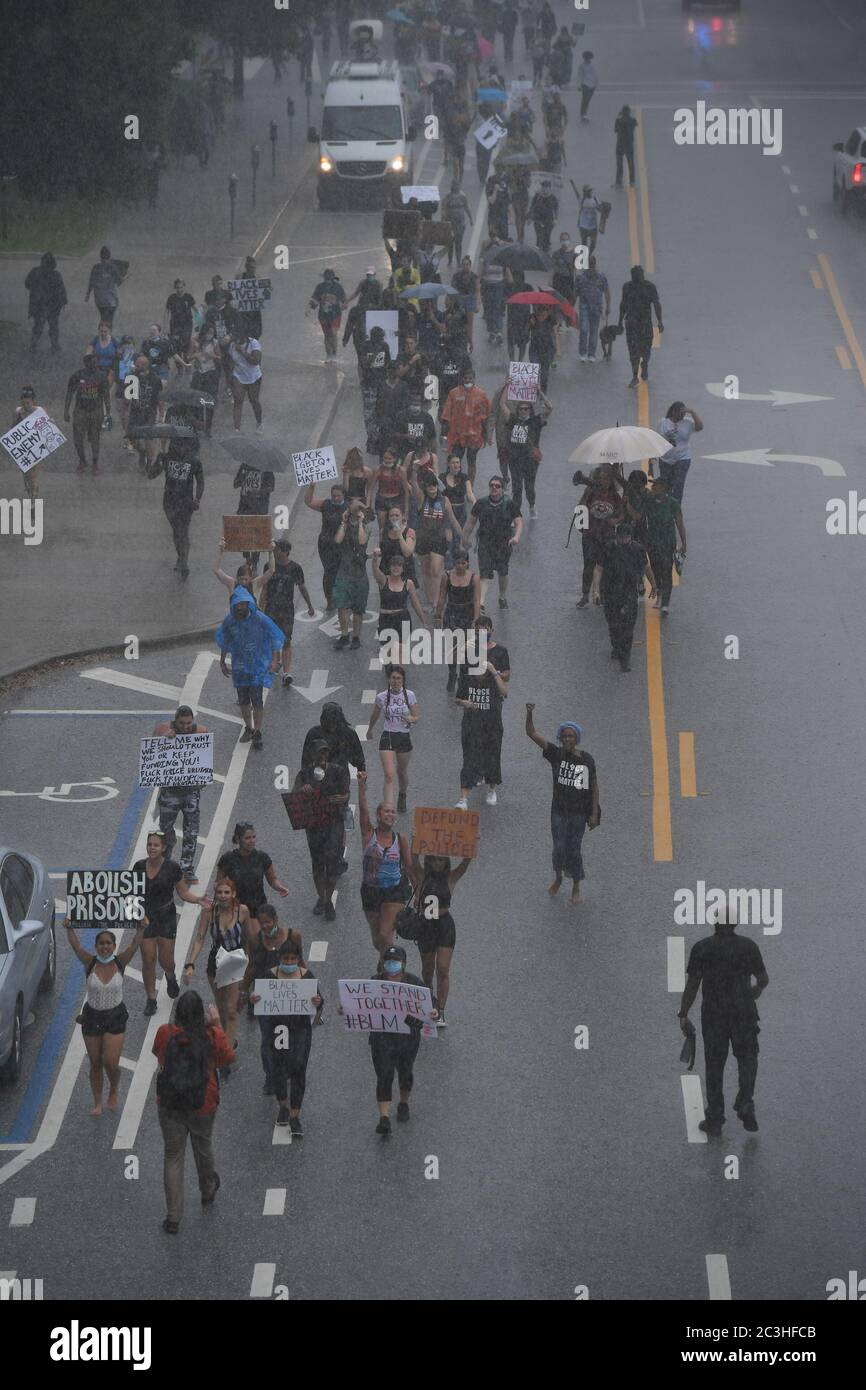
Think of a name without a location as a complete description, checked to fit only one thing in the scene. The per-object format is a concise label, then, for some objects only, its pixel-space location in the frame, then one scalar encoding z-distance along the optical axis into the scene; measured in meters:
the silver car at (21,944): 14.80
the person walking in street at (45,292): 33.34
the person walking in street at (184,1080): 13.31
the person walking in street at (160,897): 15.73
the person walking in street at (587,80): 52.00
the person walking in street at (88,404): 28.08
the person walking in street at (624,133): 44.50
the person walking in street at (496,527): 23.14
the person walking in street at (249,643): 20.06
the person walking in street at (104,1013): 14.52
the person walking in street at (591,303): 33.19
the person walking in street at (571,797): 17.27
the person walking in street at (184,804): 17.53
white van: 44.38
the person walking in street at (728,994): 14.16
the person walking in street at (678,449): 25.56
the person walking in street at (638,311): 31.20
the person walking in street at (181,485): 24.55
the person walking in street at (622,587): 22.14
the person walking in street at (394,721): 18.62
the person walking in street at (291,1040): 14.22
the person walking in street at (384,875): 16.02
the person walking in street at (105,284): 34.53
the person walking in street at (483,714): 18.95
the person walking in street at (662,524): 23.06
